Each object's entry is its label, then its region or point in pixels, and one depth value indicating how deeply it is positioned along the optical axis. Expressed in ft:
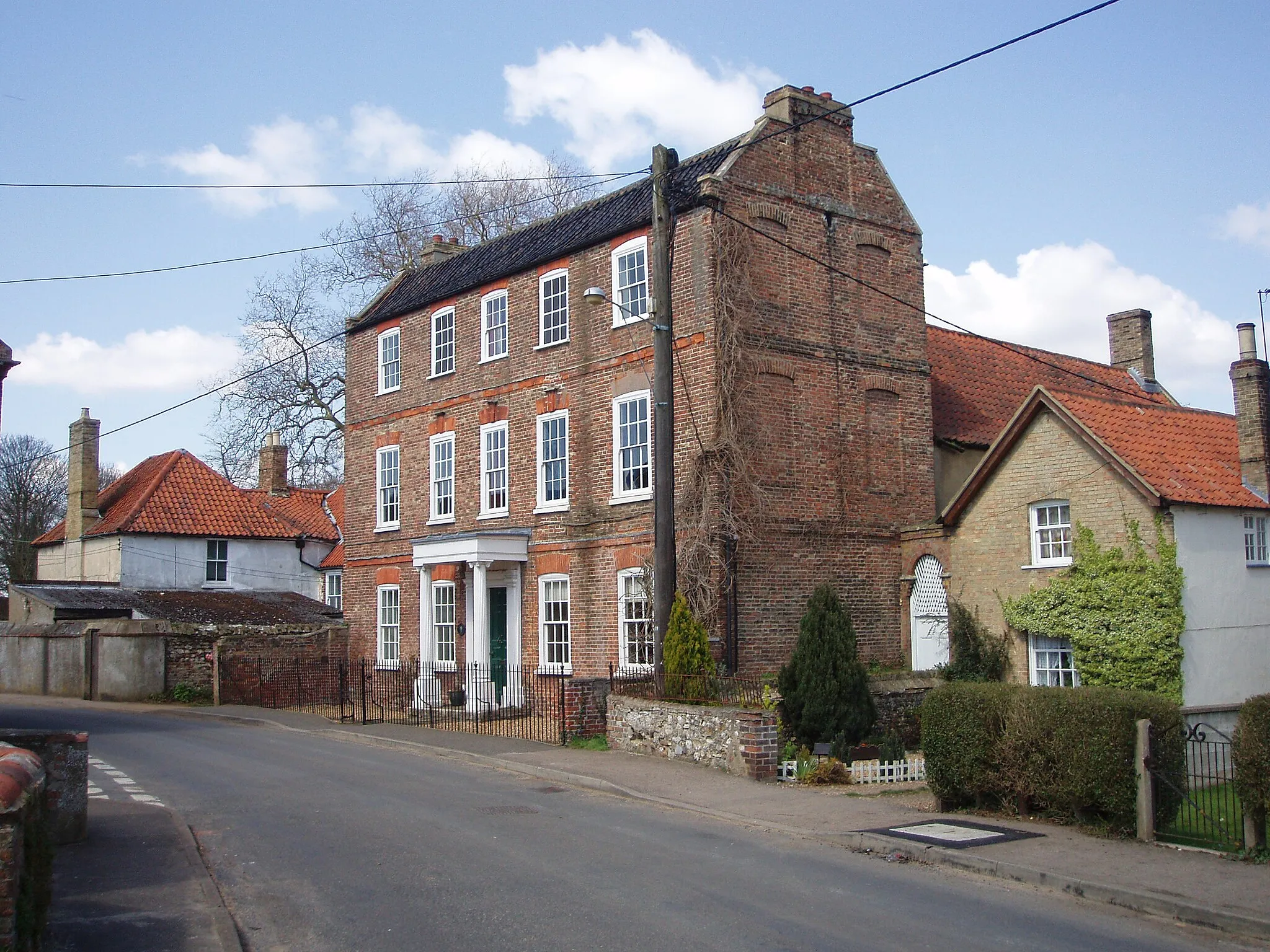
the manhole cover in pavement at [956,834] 37.58
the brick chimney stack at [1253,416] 65.62
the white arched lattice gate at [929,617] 74.23
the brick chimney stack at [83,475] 134.41
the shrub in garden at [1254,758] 33.19
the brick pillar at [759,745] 53.26
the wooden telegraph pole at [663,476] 60.80
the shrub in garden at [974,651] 67.82
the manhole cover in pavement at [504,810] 44.88
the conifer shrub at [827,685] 59.11
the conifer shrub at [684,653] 60.70
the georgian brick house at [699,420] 70.33
